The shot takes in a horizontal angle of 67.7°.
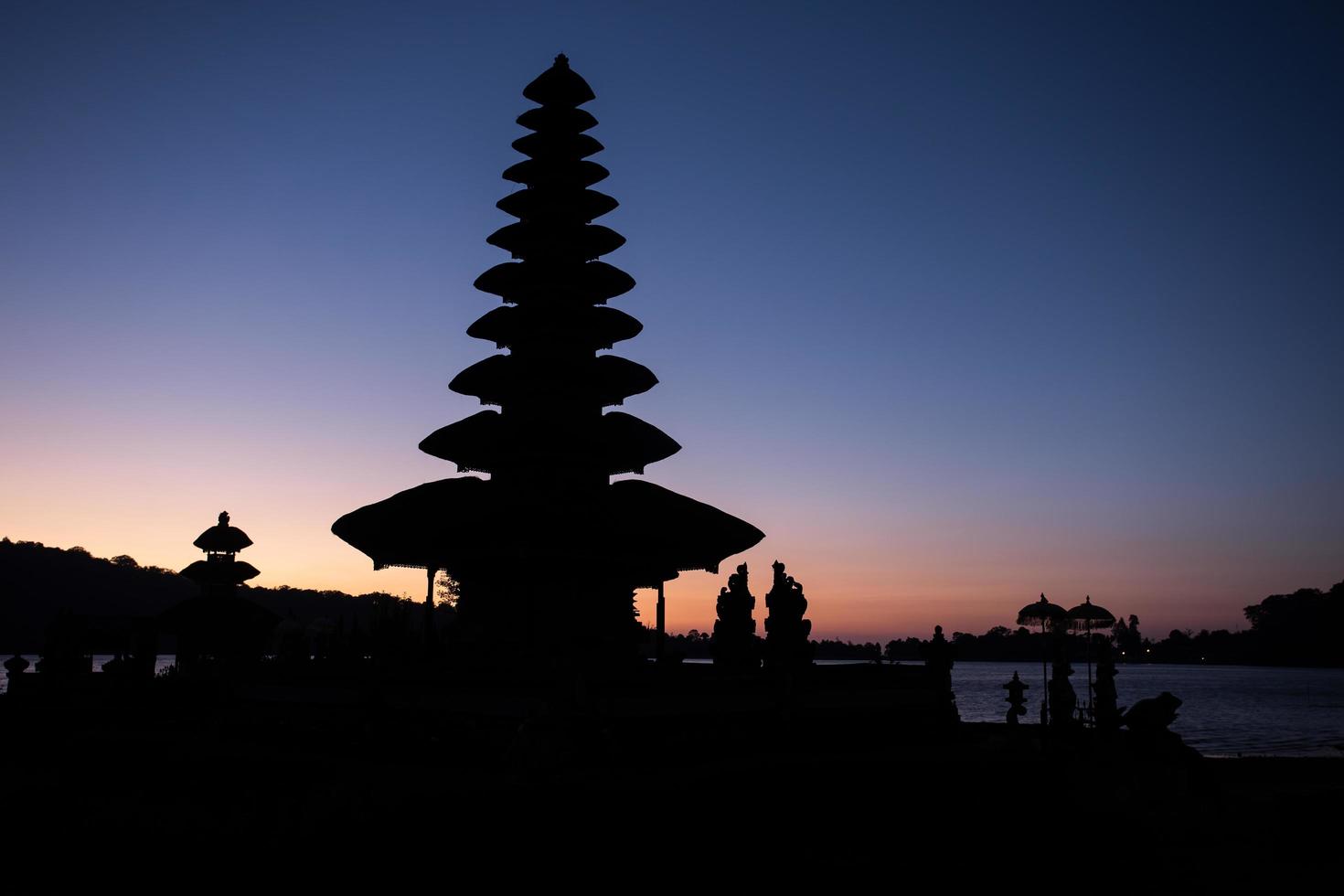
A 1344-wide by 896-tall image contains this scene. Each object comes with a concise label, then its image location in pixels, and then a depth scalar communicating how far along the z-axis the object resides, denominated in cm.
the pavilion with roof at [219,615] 3262
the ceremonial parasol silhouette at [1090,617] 3947
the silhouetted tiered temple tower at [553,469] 2047
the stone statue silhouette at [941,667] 2175
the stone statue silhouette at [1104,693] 2195
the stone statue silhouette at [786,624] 2022
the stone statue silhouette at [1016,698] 3582
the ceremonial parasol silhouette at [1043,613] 3953
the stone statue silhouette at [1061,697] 2572
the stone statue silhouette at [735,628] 2983
